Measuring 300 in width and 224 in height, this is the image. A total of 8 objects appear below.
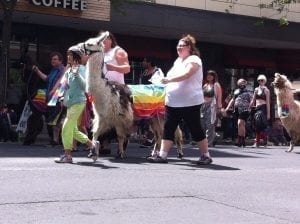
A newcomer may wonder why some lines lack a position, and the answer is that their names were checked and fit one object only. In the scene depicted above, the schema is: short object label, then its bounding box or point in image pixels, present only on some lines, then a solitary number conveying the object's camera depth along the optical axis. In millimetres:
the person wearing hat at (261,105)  16609
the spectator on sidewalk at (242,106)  16750
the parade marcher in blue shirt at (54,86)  13070
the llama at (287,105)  14992
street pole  17125
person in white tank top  10680
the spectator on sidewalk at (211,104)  15157
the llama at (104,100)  10125
